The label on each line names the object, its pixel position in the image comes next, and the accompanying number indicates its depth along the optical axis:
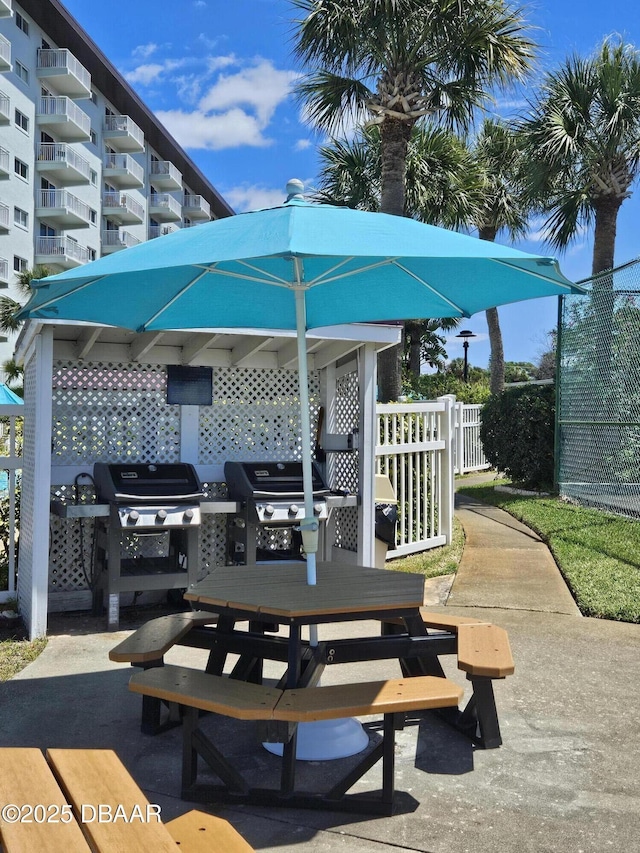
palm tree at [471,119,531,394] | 22.14
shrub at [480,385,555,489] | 13.12
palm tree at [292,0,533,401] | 12.06
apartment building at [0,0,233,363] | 33.28
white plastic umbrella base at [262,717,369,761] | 3.69
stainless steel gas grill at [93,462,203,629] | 5.92
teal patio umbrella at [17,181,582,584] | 3.07
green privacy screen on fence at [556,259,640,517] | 9.91
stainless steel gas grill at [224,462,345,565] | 6.31
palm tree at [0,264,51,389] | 29.75
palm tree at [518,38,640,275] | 14.66
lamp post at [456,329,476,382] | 28.31
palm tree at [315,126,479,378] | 18.05
